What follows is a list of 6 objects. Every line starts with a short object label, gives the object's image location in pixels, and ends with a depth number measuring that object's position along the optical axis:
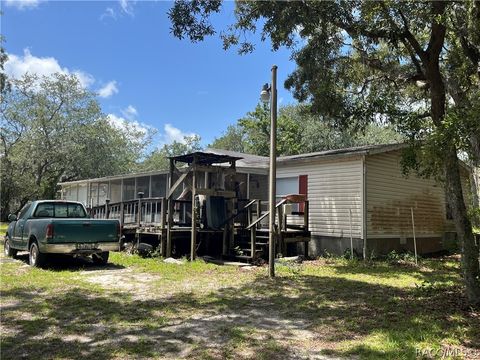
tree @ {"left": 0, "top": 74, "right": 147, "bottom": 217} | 36.53
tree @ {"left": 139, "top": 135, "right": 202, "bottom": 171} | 58.28
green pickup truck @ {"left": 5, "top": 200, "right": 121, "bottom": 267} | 10.55
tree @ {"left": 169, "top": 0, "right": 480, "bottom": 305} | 6.75
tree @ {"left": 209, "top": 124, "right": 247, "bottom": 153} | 55.41
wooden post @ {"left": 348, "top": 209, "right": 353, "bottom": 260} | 13.53
